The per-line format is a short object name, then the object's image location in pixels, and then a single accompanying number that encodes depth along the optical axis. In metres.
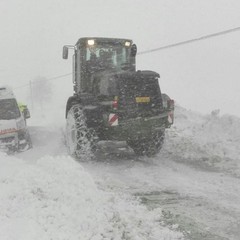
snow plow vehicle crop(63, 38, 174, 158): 9.63
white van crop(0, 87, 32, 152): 12.17
